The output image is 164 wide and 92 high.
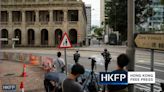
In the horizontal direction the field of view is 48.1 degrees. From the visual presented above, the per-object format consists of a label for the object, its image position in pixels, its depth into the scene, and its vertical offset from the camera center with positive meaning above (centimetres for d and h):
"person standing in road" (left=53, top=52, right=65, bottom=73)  694 -74
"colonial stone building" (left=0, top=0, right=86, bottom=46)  4665 +652
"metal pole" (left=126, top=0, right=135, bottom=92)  383 +34
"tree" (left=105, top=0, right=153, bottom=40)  4349 +774
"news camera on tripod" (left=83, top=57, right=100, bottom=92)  596 -124
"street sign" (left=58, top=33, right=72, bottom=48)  752 +10
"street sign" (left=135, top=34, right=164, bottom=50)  358 +8
